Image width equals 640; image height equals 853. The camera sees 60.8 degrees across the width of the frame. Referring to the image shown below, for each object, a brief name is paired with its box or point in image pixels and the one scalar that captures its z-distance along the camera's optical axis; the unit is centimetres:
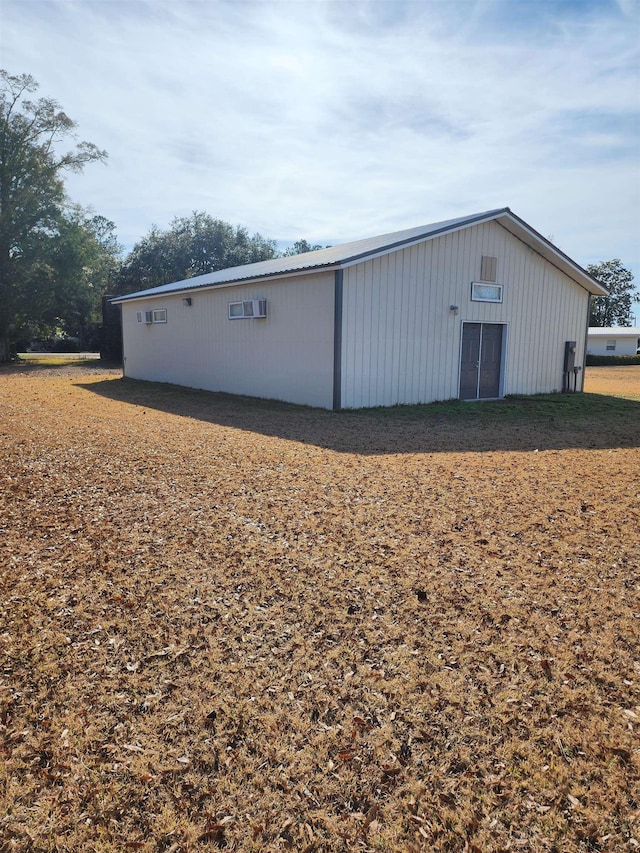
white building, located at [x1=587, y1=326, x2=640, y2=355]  4253
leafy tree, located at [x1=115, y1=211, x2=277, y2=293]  3688
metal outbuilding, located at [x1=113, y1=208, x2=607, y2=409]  1089
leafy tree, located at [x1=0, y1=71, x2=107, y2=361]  2484
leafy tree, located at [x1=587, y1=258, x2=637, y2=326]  6072
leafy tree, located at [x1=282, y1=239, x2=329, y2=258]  4875
